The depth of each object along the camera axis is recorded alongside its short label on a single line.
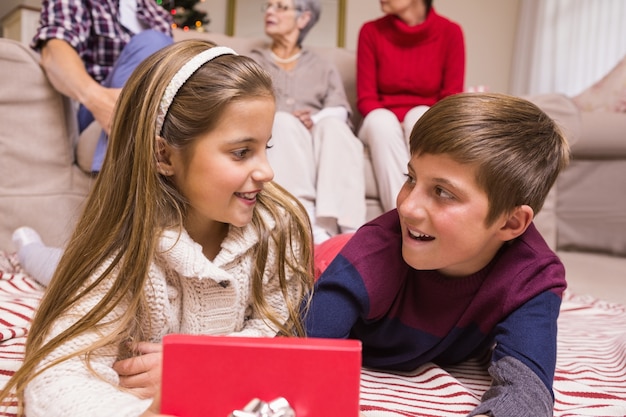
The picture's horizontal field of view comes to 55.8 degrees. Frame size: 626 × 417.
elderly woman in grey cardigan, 1.66
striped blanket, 0.78
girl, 0.71
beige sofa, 1.59
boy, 0.75
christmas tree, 3.34
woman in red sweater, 2.16
